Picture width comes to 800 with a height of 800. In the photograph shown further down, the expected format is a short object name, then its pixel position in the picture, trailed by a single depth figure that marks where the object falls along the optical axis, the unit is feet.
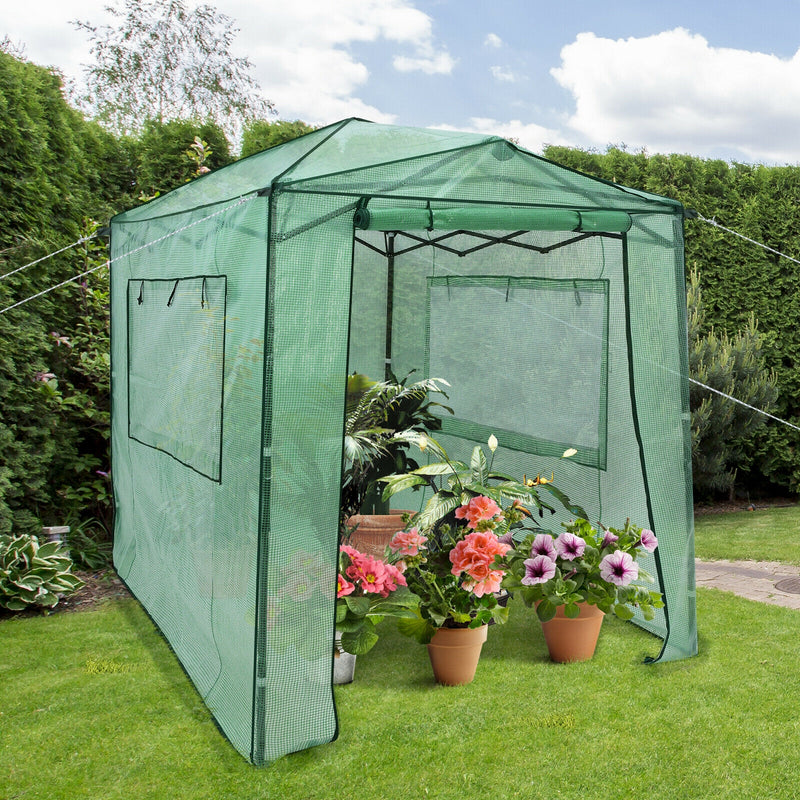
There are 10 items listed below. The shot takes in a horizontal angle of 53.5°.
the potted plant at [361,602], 9.29
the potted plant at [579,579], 9.96
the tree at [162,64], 45.85
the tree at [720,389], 19.85
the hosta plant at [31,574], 12.55
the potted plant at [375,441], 12.57
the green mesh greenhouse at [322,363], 7.94
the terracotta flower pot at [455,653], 9.66
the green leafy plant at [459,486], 10.74
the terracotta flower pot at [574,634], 10.43
